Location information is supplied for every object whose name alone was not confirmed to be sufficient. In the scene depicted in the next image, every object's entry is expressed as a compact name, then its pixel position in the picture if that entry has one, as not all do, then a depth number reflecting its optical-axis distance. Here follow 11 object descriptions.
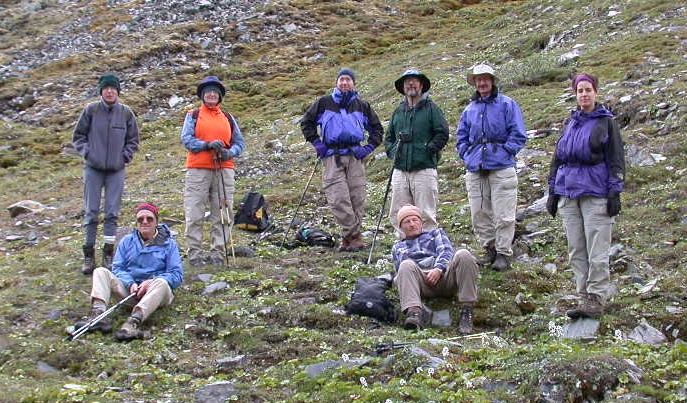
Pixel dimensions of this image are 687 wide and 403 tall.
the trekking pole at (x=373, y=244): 11.06
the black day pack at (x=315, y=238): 13.02
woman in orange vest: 11.56
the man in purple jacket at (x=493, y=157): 10.21
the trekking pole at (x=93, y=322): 8.59
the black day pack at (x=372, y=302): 9.17
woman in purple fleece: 8.29
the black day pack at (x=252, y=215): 14.73
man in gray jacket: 11.20
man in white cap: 8.84
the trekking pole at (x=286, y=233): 13.38
